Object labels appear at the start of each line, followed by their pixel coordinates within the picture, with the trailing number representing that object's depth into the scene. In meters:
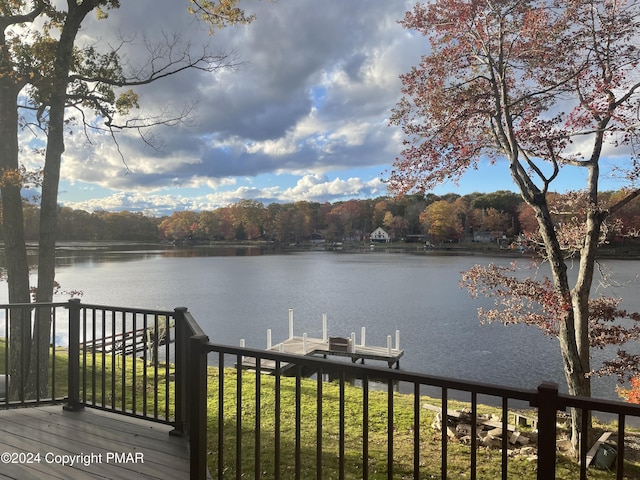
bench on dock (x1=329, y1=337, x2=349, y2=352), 13.98
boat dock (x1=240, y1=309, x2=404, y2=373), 13.43
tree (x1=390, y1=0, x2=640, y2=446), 5.89
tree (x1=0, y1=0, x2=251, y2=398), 6.12
